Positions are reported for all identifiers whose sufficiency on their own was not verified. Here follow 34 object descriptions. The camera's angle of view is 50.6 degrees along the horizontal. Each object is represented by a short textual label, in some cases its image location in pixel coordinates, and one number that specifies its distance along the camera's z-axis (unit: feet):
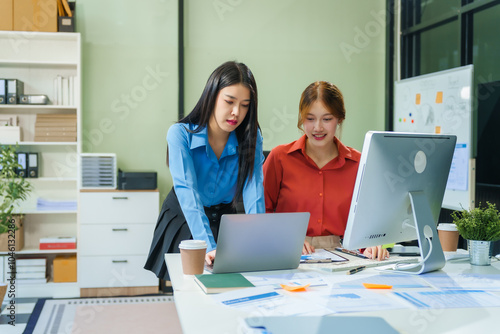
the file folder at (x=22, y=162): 13.93
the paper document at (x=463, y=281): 5.08
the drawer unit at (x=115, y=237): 13.78
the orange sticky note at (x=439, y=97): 13.26
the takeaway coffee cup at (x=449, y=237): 6.86
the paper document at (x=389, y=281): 5.06
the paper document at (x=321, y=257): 5.94
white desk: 3.85
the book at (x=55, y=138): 13.98
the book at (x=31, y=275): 13.84
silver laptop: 5.02
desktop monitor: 5.31
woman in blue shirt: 6.28
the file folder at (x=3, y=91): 13.74
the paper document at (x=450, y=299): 4.44
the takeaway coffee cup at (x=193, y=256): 5.13
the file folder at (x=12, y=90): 13.75
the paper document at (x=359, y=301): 4.30
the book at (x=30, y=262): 13.83
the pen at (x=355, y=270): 5.52
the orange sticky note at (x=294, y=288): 4.76
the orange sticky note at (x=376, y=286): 4.98
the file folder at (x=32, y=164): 14.02
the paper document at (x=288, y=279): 5.00
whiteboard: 12.19
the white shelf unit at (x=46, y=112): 14.46
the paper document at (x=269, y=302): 4.16
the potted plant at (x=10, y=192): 12.60
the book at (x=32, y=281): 13.82
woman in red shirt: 7.42
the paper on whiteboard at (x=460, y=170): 12.16
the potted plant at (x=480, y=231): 6.00
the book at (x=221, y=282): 4.67
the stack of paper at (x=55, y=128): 13.99
